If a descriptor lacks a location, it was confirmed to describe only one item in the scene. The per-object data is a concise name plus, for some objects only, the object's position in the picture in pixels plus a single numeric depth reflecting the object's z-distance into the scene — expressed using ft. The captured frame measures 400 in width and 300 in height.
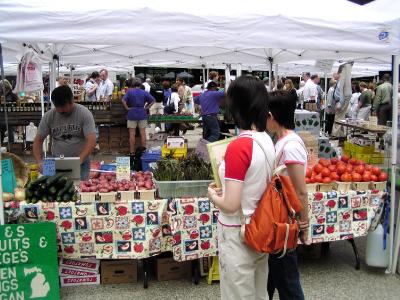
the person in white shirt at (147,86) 47.80
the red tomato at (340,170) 14.61
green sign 11.77
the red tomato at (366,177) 14.43
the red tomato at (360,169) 14.65
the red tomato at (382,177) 14.56
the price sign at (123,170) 14.42
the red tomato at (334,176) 14.40
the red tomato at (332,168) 14.62
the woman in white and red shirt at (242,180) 7.17
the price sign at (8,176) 13.62
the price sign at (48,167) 14.23
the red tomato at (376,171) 14.65
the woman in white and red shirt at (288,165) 8.69
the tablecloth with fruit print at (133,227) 12.77
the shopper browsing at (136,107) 34.45
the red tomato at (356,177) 14.35
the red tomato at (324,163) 15.14
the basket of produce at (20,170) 15.33
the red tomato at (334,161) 15.72
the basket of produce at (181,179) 13.24
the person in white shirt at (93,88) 48.19
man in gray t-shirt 16.33
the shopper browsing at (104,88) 47.14
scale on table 14.85
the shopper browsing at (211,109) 33.86
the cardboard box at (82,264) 13.52
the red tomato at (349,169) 14.68
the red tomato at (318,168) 14.64
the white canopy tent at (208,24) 11.56
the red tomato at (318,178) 14.20
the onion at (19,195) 13.11
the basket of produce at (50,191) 12.93
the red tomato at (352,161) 15.80
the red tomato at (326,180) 14.14
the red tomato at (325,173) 14.37
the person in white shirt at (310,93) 50.47
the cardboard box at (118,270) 13.84
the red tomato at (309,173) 14.43
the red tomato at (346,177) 14.33
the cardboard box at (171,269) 13.99
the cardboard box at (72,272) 13.53
